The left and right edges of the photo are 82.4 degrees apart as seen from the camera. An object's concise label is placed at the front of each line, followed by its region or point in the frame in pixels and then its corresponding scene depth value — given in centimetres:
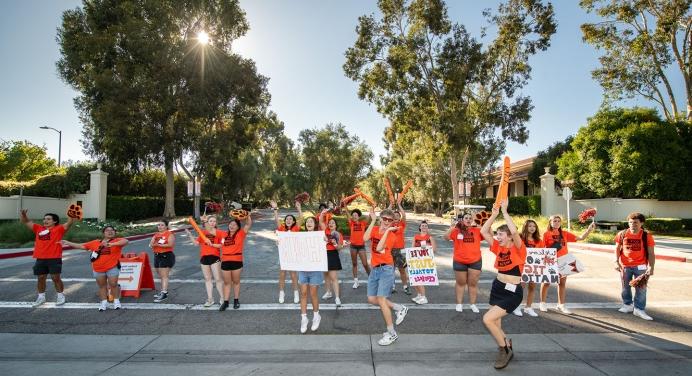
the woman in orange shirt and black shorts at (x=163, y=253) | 833
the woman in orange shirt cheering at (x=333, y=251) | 786
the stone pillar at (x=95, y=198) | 2803
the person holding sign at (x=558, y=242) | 762
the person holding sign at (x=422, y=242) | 805
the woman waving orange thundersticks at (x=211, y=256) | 771
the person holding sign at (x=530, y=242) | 714
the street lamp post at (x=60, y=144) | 3752
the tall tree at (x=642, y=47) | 2830
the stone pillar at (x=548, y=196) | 2761
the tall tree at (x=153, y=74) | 2953
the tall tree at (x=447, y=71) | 2866
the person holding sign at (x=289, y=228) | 759
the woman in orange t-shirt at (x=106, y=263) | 768
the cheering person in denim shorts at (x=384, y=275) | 585
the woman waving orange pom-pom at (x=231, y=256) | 740
